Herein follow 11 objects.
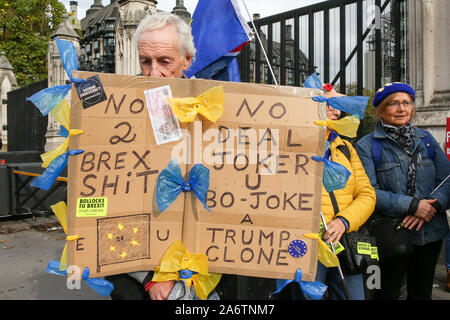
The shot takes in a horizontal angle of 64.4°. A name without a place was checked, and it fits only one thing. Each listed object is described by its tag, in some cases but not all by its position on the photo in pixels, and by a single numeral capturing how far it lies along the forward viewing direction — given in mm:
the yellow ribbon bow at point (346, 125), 1470
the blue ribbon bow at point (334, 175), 1511
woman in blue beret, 2371
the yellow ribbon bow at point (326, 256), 1523
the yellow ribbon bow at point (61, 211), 1526
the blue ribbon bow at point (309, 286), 1462
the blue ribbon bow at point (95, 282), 1413
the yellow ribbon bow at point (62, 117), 1443
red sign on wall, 2989
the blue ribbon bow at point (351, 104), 1465
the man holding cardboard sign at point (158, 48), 1584
